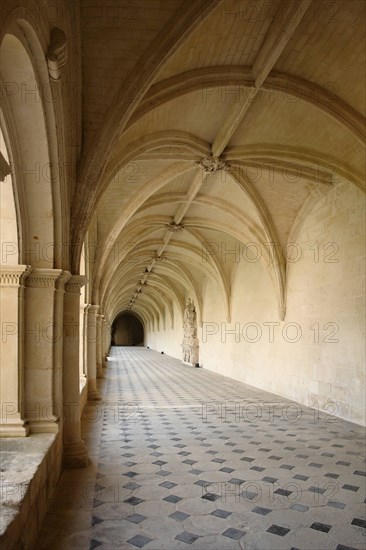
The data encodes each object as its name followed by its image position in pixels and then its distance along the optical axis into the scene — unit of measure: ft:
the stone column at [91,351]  35.22
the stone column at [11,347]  14.82
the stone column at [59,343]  16.19
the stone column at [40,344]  15.74
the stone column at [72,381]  17.52
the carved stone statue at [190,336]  70.64
